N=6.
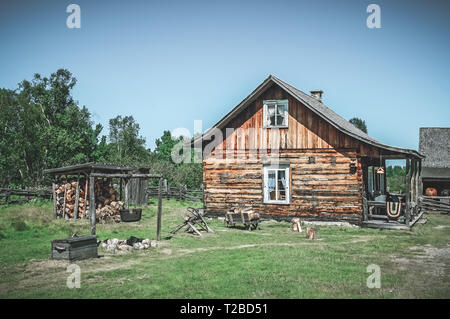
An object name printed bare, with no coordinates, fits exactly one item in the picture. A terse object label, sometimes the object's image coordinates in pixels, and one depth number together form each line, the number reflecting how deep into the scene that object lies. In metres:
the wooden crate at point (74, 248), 9.77
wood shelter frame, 13.00
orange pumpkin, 29.11
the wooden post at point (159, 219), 12.88
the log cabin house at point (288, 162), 16.45
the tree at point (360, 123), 71.25
